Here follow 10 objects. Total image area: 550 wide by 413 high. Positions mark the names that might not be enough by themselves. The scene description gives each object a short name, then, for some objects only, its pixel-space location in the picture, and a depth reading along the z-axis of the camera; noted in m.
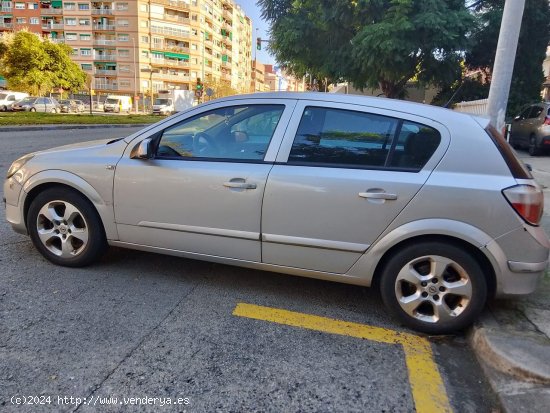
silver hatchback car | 2.71
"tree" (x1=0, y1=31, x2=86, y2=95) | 44.12
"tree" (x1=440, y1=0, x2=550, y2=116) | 19.22
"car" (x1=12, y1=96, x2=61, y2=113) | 37.81
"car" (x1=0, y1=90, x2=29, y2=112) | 37.31
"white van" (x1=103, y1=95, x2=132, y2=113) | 54.53
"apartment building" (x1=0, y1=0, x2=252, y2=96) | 73.12
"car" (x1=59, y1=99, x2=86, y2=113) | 45.91
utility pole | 5.59
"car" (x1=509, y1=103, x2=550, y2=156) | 12.63
